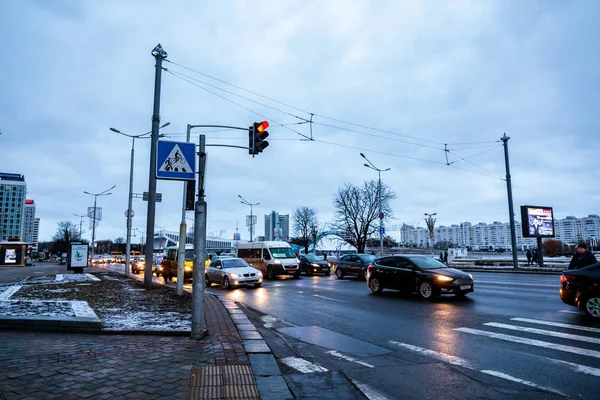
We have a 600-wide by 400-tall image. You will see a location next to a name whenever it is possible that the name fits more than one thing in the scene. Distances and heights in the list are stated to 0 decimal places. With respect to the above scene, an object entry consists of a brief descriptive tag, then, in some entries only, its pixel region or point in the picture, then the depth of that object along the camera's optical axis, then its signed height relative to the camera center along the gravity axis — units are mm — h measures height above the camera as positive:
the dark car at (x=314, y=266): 29016 -1510
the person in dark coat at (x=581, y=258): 11855 -404
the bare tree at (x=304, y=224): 75775 +3922
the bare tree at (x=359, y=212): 50062 +4147
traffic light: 9852 +2623
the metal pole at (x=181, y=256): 12695 -365
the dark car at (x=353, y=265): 24089 -1217
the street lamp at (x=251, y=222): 57412 +3297
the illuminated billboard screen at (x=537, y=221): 33531 +1955
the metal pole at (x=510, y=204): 30147 +3087
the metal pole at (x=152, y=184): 16703 +2571
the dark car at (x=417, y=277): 12695 -1070
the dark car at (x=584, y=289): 8891 -1003
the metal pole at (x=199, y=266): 6781 -359
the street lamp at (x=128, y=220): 26466 +1686
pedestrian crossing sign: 7285 +1526
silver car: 18684 -1351
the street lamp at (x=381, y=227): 36138 +1654
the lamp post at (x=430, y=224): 49581 +2581
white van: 25547 -840
